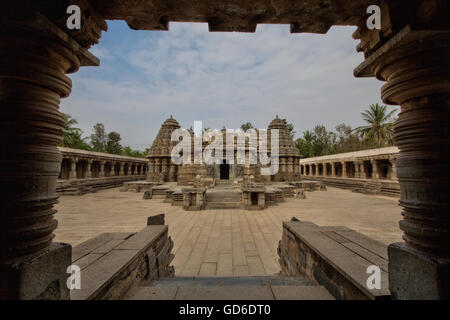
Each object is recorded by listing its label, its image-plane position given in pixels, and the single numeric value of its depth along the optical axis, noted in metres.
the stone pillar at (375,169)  17.47
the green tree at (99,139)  42.53
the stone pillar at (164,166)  20.02
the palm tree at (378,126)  25.55
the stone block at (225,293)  1.96
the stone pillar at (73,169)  16.70
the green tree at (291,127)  46.62
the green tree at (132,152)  47.16
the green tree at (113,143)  43.44
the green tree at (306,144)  41.16
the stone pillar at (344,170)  21.94
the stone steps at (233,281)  2.55
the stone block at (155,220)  3.86
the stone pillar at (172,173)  20.50
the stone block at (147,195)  13.12
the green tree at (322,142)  41.19
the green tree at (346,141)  33.00
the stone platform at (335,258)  1.84
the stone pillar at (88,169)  18.96
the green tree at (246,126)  48.55
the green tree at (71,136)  24.86
